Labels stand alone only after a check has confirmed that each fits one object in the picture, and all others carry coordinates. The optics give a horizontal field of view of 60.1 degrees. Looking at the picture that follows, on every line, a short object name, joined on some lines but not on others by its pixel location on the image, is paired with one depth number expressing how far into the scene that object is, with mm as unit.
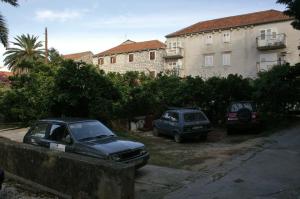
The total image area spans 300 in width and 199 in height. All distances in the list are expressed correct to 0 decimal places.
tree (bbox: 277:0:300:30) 10516
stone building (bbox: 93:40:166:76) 34573
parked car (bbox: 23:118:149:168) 6662
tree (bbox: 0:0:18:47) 7758
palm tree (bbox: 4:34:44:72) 36877
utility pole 26786
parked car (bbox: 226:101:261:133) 12749
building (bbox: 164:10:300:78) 27987
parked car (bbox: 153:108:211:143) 11895
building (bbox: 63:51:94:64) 42804
